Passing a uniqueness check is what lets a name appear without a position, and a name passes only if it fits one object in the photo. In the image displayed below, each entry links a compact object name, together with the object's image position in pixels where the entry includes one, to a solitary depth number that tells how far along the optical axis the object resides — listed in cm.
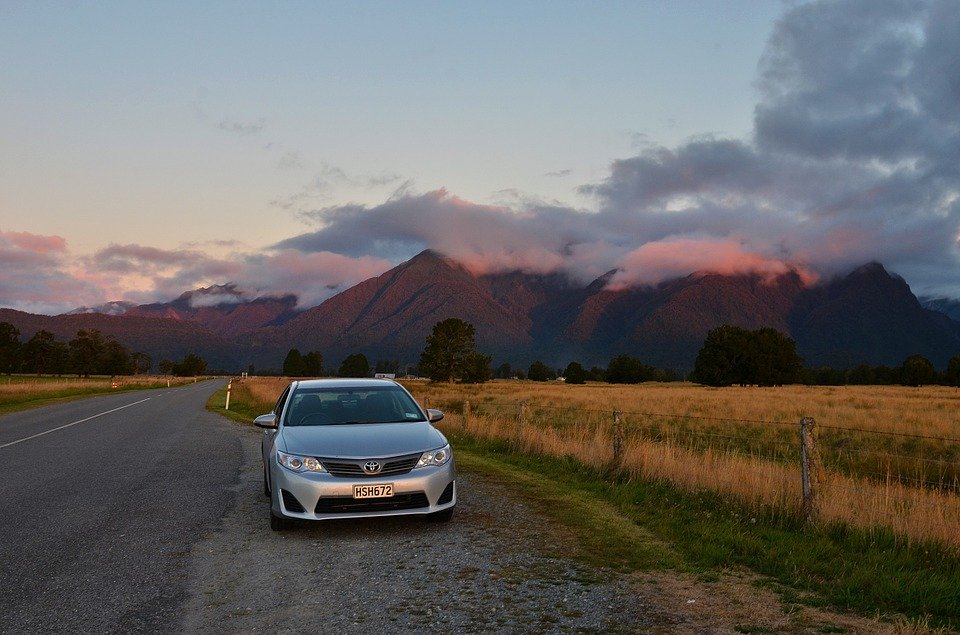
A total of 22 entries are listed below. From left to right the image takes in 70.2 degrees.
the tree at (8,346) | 11181
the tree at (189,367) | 16300
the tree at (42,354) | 12562
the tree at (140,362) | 16922
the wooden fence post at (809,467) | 800
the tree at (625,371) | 12425
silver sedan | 713
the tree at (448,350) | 10231
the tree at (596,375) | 14912
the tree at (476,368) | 10369
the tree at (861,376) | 12634
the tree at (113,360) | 13875
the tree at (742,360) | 8862
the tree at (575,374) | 13200
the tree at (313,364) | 16838
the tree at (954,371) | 9350
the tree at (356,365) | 16788
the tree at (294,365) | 16738
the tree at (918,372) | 10012
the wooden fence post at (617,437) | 1191
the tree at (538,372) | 15300
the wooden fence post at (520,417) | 1521
